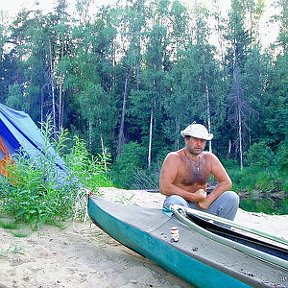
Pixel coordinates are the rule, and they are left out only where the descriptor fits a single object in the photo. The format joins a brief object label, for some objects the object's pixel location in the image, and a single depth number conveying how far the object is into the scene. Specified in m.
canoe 2.75
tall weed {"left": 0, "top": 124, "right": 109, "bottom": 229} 4.58
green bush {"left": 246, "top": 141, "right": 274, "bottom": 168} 24.38
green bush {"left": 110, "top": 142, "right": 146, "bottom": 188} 26.50
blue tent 6.66
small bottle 3.24
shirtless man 4.04
